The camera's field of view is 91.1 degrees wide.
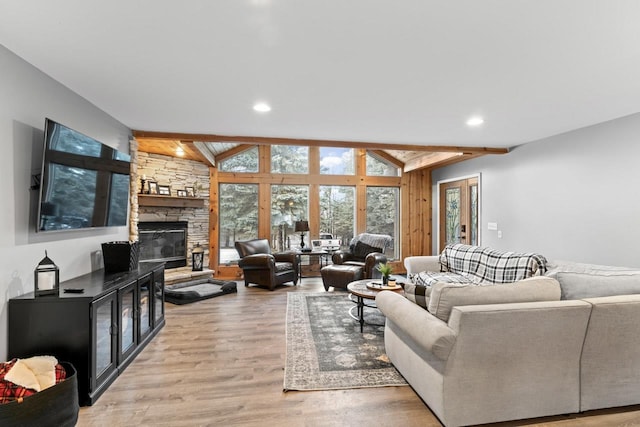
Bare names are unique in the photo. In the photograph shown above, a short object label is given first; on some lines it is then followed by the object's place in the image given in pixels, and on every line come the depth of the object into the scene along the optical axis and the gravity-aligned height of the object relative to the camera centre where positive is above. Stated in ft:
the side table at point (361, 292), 11.36 -2.44
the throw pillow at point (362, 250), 19.71 -1.48
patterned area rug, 8.15 -3.92
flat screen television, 7.54 +1.20
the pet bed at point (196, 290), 15.53 -3.47
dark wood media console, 7.06 -2.45
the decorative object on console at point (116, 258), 10.28 -1.08
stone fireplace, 18.37 +1.03
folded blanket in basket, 5.66 -2.93
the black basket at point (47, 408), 5.22 -3.22
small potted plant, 12.28 -1.77
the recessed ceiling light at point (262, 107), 10.16 +3.95
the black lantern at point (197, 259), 19.47 -2.08
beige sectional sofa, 6.20 -2.47
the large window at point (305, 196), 21.90 +2.21
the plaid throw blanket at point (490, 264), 10.86 -1.43
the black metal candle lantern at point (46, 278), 7.30 -1.26
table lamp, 21.02 -0.07
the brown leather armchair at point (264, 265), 17.94 -2.28
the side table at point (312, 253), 19.83 -1.72
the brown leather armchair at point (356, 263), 17.19 -2.18
